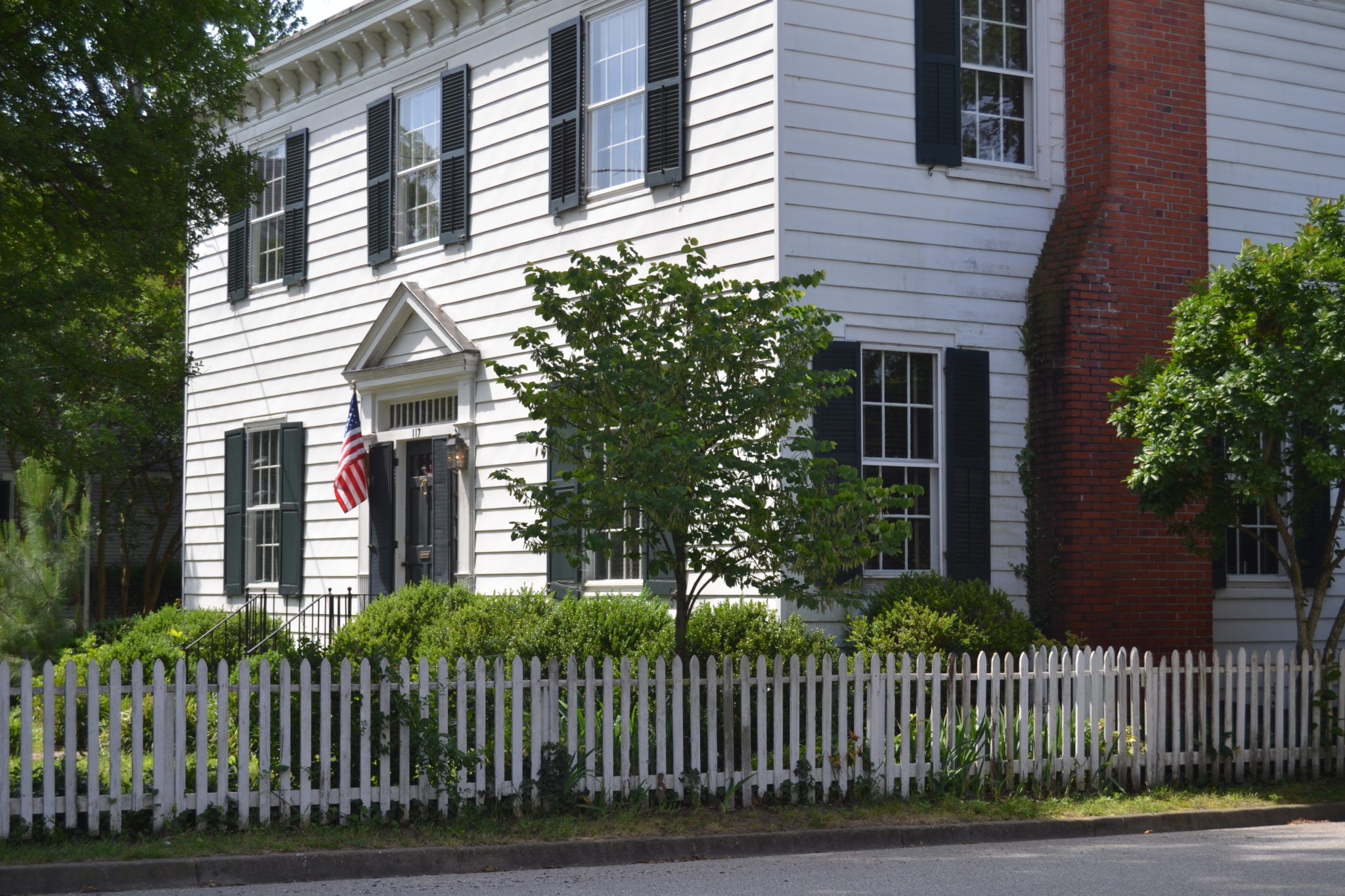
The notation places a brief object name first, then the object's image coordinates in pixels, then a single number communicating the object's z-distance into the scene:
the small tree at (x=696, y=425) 10.33
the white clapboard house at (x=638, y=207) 13.48
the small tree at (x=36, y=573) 18.67
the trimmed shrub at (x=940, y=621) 12.20
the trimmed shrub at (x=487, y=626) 13.68
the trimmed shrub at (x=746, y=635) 12.33
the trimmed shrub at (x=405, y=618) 15.28
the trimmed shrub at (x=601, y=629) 12.97
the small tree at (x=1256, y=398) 11.72
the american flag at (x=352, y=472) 17.64
